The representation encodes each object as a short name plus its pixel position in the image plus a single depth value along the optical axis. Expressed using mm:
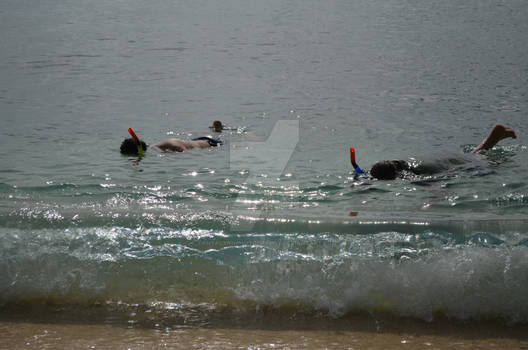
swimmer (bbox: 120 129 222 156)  17766
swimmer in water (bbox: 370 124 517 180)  13992
